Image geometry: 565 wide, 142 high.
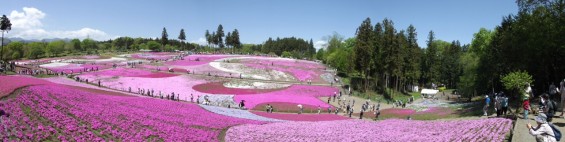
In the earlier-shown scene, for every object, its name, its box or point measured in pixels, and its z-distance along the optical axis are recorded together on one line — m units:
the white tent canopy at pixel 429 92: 79.19
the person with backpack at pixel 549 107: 20.14
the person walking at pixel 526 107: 22.09
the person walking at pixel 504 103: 26.77
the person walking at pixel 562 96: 21.27
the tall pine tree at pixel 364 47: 71.31
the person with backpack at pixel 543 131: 12.28
